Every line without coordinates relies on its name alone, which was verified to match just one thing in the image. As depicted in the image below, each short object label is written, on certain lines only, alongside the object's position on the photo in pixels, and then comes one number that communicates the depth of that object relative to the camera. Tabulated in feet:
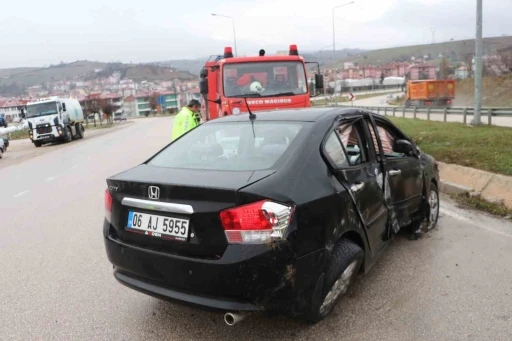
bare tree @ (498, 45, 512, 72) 181.10
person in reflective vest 28.60
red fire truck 33.35
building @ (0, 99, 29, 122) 348.71
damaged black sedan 9.03
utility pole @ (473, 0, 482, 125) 44.19
